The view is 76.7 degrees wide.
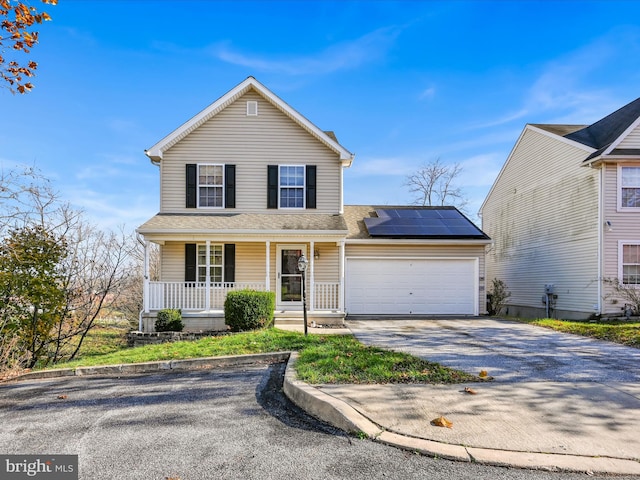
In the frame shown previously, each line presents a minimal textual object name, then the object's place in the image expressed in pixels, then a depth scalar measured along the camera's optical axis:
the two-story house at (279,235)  13.06
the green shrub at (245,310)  10.95
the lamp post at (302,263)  9.73
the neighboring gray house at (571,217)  13.66
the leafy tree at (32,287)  9.02
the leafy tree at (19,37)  4.86
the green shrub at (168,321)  11.71
